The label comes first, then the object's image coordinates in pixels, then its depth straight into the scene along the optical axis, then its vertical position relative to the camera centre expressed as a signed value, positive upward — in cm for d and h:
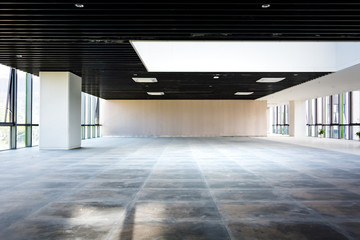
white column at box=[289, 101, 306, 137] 3034 +25
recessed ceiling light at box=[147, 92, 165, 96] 2555 +252
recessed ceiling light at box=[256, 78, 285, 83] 1755 +259
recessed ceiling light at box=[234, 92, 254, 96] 2544 +252
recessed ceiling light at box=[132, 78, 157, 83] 1767 +260
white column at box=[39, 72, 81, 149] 1437 +55
